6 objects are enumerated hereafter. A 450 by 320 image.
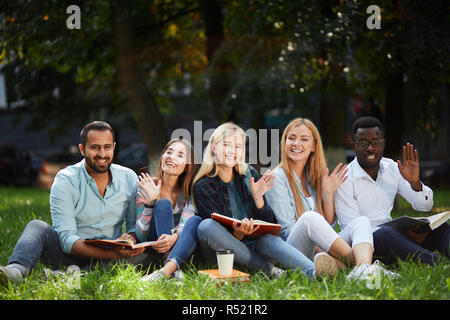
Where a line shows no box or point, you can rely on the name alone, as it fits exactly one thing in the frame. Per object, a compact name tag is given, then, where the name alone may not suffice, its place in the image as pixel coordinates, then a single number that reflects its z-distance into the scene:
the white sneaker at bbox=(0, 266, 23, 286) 6.87
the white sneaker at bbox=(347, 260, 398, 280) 6.99
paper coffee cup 7.11
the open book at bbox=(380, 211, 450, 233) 7.70
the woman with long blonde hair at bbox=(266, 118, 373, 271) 7.83
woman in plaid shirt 7.57
